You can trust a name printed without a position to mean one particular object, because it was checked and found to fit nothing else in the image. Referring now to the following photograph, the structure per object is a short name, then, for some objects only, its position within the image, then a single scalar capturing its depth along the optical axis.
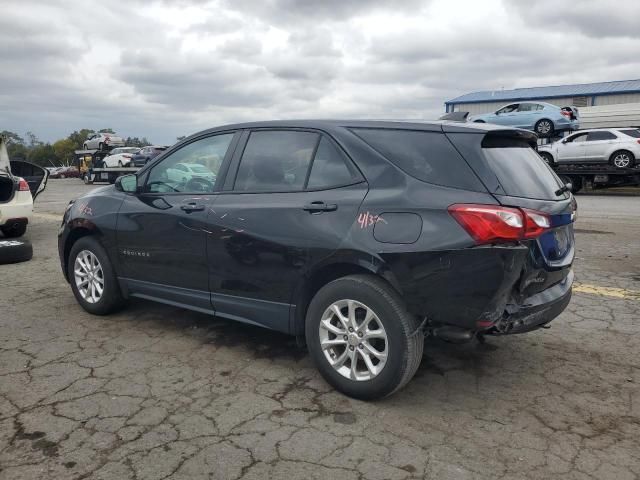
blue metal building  39.47
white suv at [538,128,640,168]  16.98
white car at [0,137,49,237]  8.08
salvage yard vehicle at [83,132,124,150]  33.97
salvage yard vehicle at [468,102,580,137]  20.94
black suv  2.88
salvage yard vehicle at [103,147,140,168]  28.73
